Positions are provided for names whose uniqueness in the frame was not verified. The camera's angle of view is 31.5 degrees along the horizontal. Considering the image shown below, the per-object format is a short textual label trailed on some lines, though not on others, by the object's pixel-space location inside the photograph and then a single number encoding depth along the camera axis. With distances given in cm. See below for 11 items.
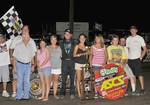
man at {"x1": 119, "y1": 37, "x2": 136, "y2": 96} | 731
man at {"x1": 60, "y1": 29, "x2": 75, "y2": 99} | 683
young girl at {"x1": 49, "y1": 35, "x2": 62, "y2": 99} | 686
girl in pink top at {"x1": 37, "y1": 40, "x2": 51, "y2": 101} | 677
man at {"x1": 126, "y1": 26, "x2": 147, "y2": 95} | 735
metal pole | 1155
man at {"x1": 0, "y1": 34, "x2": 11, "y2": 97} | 710
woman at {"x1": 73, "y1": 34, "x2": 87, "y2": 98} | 686
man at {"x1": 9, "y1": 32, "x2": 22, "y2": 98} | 690
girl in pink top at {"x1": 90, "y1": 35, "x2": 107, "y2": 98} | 693
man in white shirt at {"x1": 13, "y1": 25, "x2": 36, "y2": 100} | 668
